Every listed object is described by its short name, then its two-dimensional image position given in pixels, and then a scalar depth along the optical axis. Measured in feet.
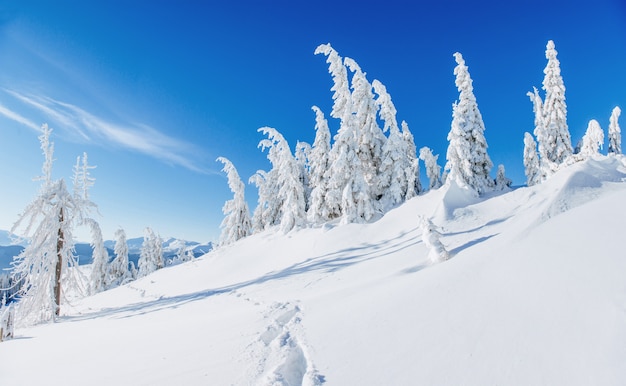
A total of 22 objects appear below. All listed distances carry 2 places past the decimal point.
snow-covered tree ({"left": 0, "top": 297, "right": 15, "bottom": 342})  38.06
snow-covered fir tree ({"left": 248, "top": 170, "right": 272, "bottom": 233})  106.01
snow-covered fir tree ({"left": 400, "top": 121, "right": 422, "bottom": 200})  77.71
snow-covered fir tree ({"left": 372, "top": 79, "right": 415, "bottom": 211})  79.05
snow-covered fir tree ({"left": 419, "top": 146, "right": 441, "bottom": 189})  87.04
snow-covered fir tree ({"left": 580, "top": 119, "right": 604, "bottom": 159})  89.20
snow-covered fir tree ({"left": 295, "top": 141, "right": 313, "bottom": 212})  103.12
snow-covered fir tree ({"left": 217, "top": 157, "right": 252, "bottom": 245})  109.19
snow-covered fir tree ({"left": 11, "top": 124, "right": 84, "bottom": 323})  49.78
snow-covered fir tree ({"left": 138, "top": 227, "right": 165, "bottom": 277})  128.28
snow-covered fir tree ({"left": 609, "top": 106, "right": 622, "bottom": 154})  101.09
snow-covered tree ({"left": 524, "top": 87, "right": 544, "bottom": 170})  95.81
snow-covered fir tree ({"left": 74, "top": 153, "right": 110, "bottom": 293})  116.24
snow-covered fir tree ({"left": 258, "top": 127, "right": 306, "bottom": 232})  79.30
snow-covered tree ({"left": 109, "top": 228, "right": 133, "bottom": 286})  124.16
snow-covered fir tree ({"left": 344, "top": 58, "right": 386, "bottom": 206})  82.74
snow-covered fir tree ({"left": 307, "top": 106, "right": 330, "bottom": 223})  78.74
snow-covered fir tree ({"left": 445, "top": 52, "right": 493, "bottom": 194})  72.08
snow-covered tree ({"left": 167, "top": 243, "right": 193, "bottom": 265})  128.26
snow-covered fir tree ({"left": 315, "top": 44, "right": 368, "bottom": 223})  71.97
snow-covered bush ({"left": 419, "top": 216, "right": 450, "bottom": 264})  31.92
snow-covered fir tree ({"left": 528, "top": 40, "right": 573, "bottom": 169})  93.56
